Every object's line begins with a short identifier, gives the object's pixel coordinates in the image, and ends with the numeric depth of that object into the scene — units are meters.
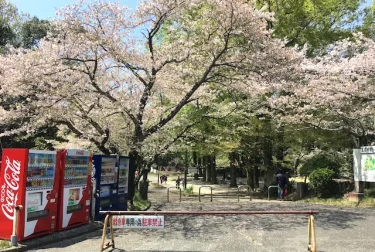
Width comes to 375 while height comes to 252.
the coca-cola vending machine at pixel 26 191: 7.66
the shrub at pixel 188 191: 25.10
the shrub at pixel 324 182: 16.45
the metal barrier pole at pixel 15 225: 7.33
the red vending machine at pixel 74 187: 8.88
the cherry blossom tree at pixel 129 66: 11.34
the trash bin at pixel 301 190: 18.03
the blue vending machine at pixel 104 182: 10.53
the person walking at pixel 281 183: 19.00
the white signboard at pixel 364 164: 13.80
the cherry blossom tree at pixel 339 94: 14.55
